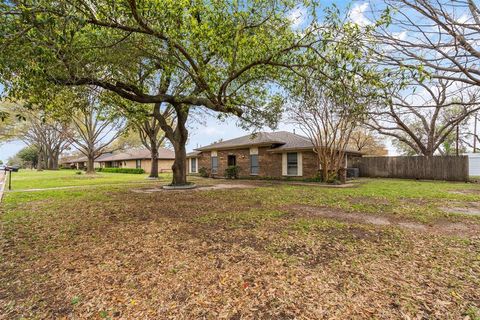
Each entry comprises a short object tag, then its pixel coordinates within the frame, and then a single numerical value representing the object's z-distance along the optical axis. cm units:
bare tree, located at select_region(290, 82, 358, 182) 1277
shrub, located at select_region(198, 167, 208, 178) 2031
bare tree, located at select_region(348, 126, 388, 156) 2794
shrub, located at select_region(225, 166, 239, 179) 1808
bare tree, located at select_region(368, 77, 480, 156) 1739
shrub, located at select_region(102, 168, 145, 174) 2956
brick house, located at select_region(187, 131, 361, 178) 1509
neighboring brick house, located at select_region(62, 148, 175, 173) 3306
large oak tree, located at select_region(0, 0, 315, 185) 402
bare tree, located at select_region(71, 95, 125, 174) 2320
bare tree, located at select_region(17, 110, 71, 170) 3294
